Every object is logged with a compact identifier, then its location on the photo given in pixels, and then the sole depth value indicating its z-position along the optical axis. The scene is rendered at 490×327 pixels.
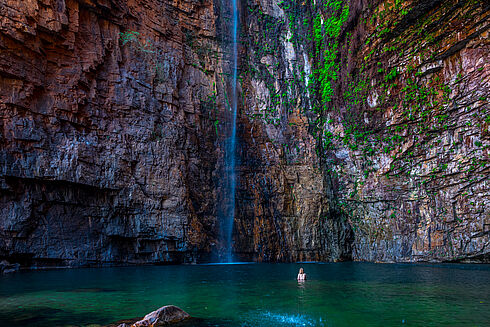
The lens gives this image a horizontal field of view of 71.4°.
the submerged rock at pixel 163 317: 7.39
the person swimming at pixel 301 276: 15.25
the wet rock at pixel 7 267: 19.07
